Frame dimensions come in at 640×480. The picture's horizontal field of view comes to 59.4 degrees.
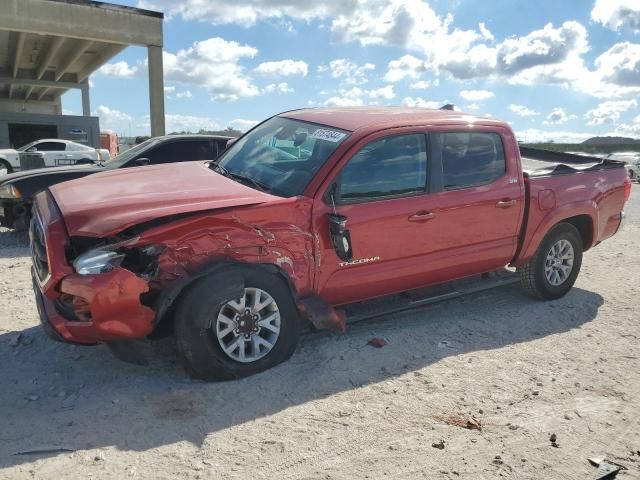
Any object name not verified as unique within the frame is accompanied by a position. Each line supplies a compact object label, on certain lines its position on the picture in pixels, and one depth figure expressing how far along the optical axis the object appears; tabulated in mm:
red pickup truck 3523
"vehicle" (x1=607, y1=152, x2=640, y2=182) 25256
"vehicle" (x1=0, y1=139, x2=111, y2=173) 19469
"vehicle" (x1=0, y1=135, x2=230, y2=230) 7289
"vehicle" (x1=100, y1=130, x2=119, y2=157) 35219
